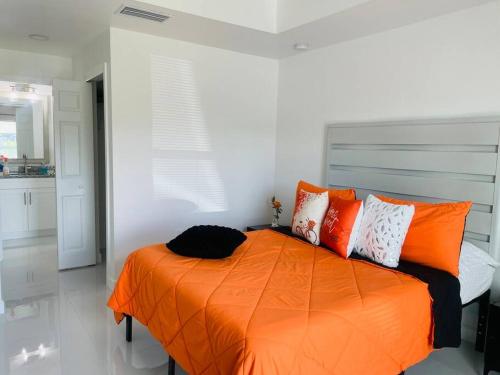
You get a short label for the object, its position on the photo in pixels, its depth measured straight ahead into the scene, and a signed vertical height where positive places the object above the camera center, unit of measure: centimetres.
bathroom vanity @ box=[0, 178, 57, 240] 546 -94
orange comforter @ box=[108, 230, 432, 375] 162 -79
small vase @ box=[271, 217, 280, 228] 424 -82
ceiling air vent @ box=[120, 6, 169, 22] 305 +109
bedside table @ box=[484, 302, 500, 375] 238 -116
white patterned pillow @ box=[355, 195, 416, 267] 252 -54
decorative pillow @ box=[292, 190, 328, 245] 303 -52
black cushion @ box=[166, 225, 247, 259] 254 -66
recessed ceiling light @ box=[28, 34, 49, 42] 397 +113
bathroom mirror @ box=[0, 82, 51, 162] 584 +33
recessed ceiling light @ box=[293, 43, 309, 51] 393 +109
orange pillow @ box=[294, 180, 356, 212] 317 -35
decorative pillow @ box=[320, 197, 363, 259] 271 -54
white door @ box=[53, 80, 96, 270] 423 -31
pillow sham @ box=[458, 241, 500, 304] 250 -78
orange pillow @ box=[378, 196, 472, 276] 246 -54
